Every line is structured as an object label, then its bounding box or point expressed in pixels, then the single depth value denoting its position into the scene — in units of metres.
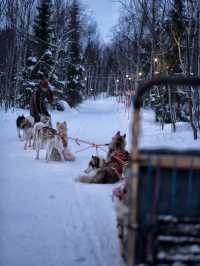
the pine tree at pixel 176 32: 16.14
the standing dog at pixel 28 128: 11.35
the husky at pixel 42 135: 9.45
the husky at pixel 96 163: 7.29
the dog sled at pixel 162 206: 2.54
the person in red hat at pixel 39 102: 11.83
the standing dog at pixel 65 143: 9.27
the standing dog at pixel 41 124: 10.41
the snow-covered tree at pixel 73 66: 34.81
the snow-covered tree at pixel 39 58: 27.44
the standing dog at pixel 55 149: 9.02
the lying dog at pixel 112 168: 6.98
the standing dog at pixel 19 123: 12.96
